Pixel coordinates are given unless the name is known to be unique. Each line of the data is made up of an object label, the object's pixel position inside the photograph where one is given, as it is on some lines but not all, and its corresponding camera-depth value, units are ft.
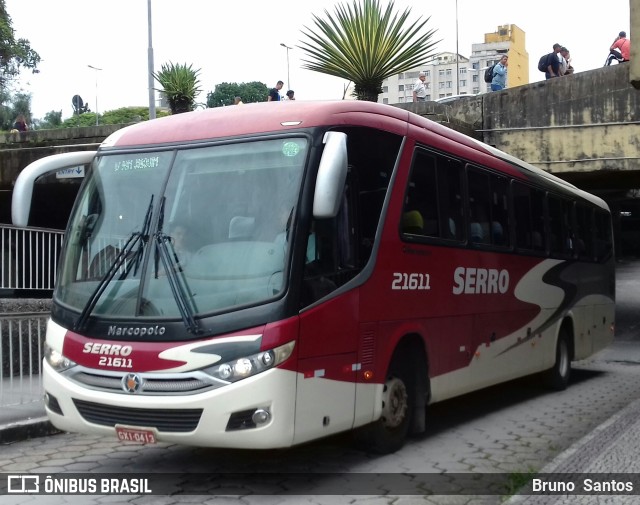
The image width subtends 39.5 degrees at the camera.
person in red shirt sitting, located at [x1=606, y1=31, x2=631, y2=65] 66.33
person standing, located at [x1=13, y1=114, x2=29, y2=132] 88.12
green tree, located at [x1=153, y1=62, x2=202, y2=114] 72.33
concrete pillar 34.27
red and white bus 20.16
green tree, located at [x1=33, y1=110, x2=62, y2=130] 398.83
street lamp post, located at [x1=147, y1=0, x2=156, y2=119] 91.75
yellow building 301.02
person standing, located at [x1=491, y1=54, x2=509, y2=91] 67.67
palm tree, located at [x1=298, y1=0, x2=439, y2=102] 59.26
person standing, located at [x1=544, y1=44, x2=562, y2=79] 67.00
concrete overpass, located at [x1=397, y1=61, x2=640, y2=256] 57.88
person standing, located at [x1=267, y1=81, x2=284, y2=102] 64.60
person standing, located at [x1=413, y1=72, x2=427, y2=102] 73.81
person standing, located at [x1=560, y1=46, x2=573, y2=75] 67.72
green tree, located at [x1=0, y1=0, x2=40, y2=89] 159.32
